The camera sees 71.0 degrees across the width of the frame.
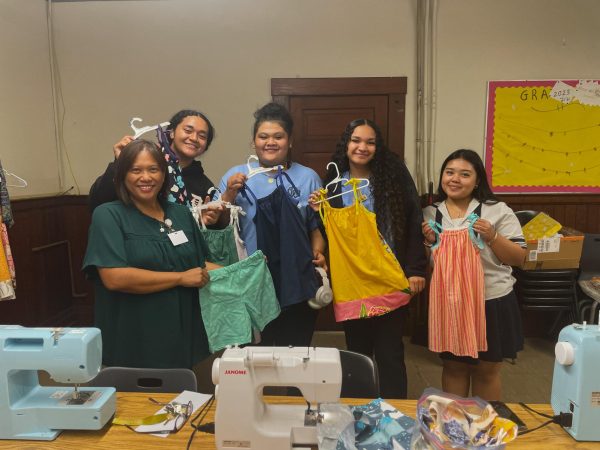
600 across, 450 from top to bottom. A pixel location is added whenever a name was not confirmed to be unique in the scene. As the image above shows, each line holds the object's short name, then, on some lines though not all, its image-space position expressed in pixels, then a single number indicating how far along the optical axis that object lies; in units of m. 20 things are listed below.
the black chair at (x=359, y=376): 1.53
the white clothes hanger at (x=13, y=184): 3.17
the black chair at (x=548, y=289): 3.16
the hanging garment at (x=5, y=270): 2.30
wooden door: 3.52
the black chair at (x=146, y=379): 1.50
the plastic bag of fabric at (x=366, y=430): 1.07
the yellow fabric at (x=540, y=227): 3.08
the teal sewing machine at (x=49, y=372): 1.17
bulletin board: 3.47
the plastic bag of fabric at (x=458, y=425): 1.04
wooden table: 1.11
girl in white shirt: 1.93
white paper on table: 1.19
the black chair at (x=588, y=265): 3.26
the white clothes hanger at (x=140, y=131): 1.84
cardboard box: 3.03
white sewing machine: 1.08
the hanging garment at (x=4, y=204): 2.38
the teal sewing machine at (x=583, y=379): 1.10
